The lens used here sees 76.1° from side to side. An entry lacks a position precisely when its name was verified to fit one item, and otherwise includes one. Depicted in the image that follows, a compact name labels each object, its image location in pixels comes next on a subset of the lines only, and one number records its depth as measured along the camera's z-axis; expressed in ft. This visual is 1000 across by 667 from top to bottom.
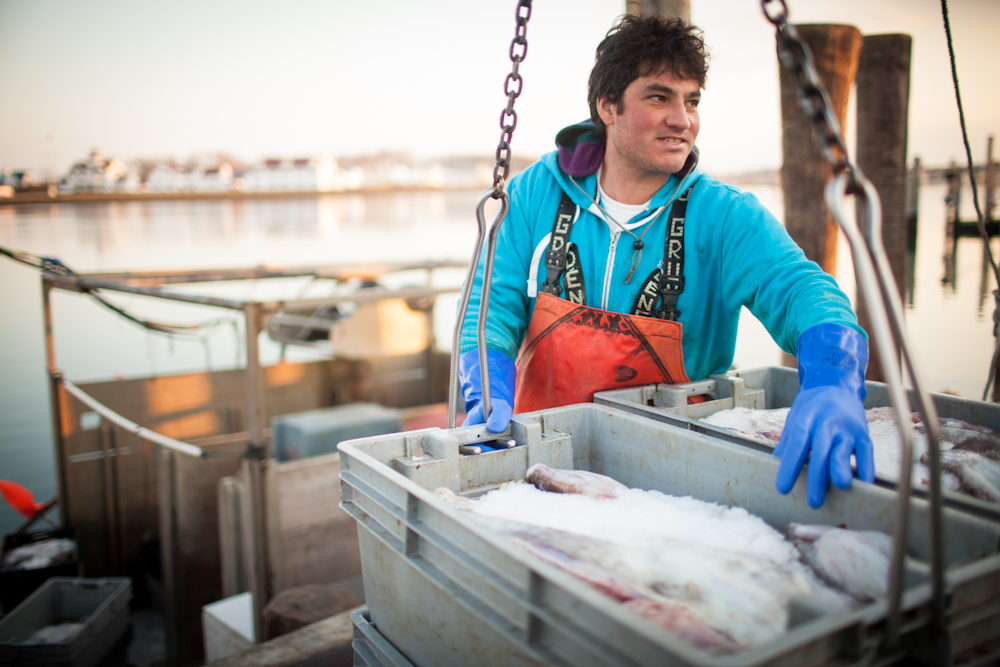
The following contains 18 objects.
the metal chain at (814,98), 3.05
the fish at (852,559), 3.53
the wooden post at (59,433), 17.31
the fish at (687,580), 3.15
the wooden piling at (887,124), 14.14
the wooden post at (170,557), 15.79
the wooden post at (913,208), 36.09
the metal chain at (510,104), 5.39
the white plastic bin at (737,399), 5.53
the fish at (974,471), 4.59
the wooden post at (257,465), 12.63
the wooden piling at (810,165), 12.76
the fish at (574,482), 4.93
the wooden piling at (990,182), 32.89
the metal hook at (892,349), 2.70
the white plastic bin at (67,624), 12.00
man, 6.72
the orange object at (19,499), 22.15
